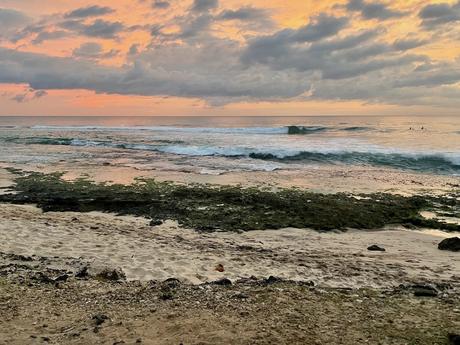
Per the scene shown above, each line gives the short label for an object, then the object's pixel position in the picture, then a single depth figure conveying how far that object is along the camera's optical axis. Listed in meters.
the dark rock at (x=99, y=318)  5.05
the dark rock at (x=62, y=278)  6.45
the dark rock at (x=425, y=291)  6.34
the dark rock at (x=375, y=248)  9.41
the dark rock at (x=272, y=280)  6.58
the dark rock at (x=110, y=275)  6.77
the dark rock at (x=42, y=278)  6.35
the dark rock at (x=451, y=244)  9.40
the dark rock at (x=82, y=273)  6.78
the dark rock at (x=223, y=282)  6.54
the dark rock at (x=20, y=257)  7.53
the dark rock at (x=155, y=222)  11.47
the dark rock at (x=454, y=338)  4.72
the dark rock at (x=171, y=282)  6.38
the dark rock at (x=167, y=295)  5.82
